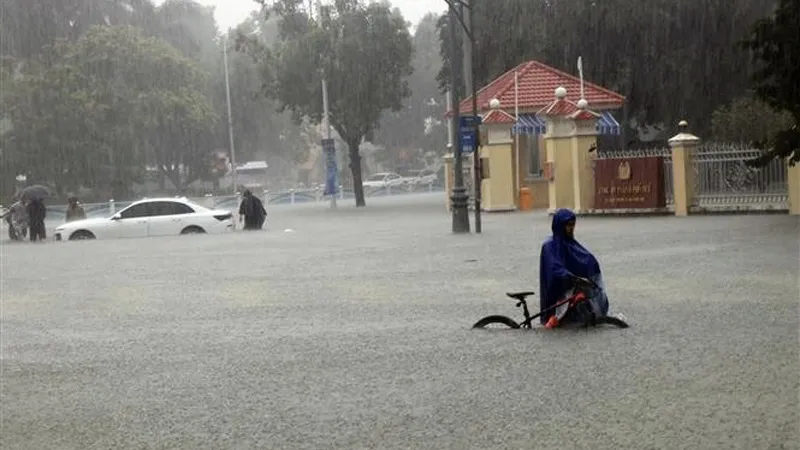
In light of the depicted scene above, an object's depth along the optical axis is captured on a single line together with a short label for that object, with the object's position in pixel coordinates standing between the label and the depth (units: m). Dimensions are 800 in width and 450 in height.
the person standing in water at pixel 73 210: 36.72
